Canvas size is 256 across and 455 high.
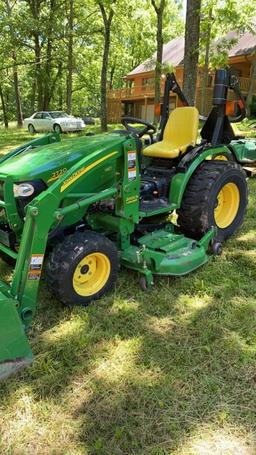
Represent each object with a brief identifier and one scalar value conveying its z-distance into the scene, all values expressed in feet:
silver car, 57.47
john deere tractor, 8.36
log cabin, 73.05
